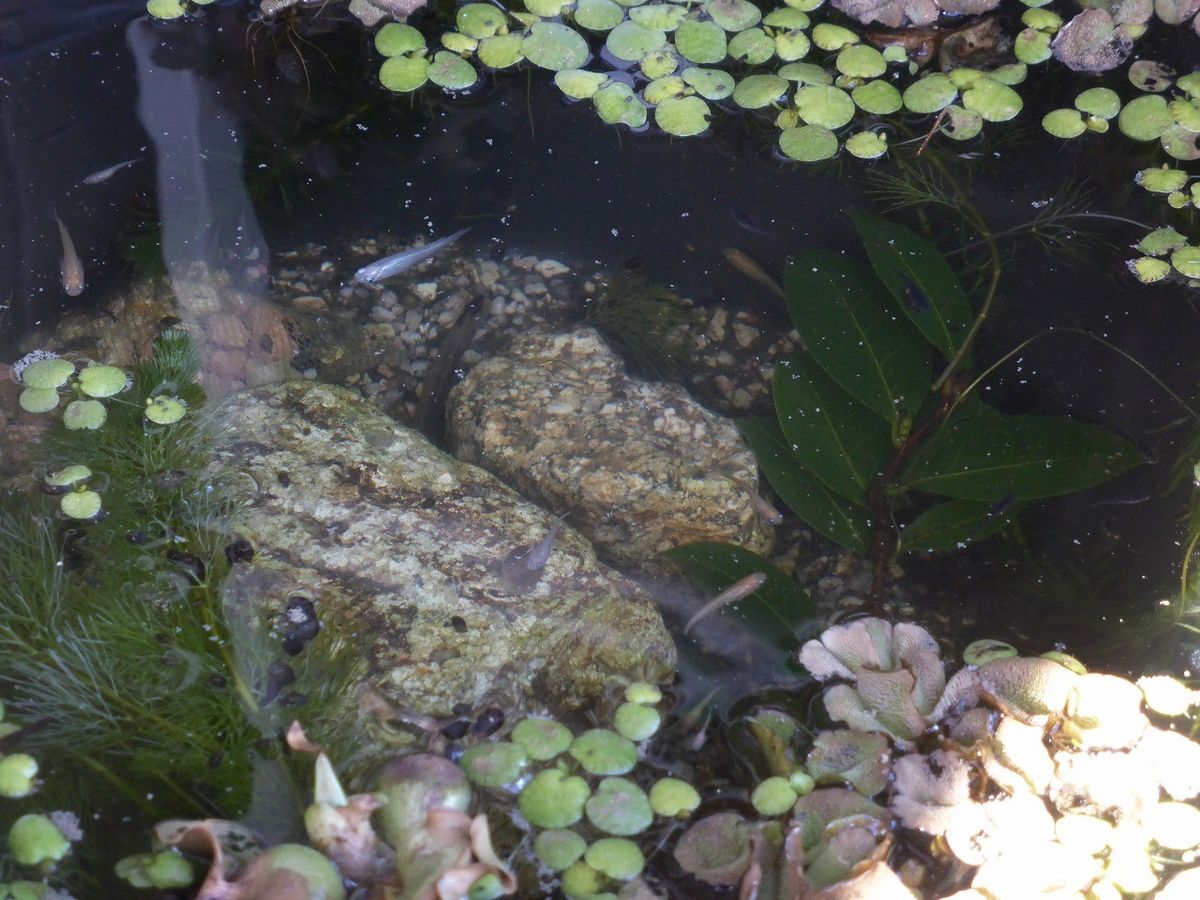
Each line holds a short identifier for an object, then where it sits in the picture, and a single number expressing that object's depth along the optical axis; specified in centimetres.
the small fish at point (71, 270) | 264
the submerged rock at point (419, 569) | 197
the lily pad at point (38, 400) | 226
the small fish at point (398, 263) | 286
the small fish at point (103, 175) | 289
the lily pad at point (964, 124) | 305
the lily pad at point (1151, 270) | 279
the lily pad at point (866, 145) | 300
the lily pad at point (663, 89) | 306
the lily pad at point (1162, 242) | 282
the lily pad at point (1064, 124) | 305
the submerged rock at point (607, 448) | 244
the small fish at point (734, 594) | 221
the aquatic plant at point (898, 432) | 242
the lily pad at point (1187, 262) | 274
